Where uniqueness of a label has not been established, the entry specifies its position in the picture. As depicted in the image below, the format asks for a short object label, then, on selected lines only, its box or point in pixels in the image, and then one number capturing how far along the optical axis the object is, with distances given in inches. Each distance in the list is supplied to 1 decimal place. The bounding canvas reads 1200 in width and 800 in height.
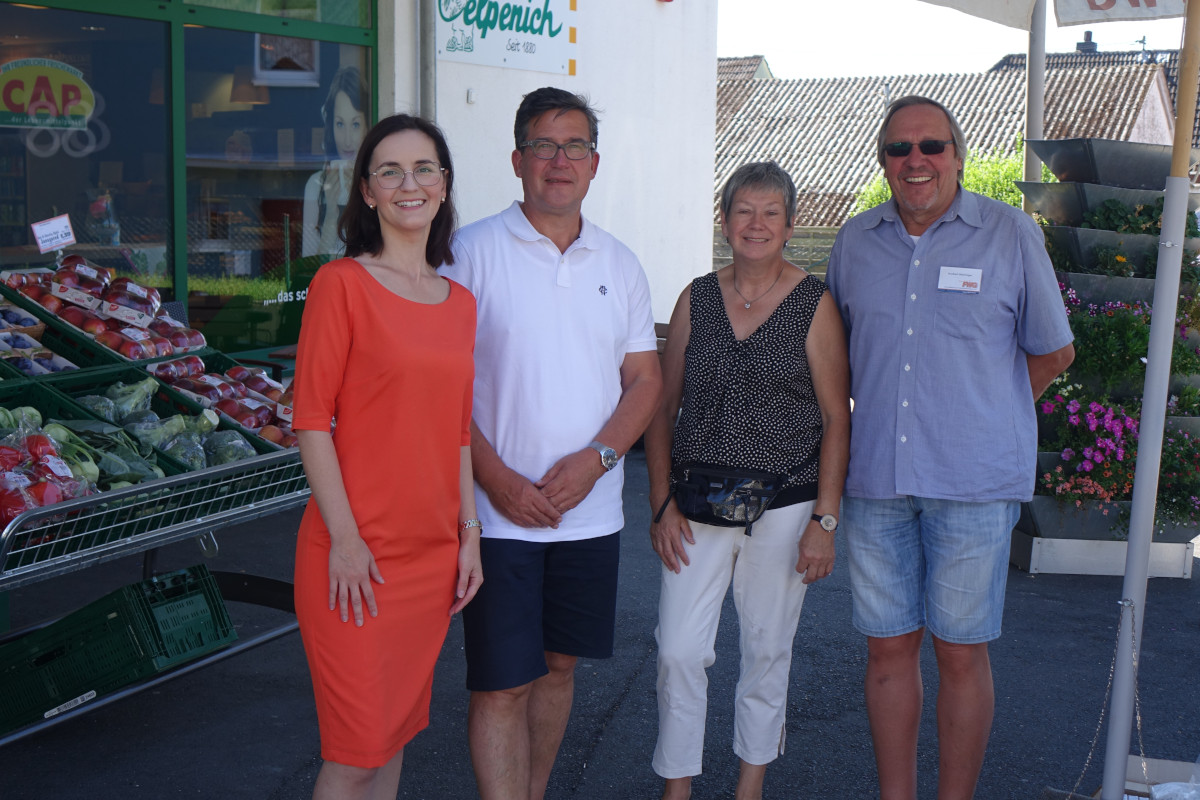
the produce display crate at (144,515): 108.0
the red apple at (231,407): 157.0
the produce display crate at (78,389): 133.2
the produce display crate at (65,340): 158.9
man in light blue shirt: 114.6
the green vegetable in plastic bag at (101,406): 142.3
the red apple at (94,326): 163.2
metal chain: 112.0
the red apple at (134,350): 160.2
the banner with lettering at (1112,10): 141.4
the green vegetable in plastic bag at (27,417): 132.6
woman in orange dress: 92.1
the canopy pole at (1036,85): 269.7
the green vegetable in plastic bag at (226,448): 139.6
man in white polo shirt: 109.0
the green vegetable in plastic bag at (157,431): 138.6
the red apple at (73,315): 164.9
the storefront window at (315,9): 256.4
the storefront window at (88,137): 218.8
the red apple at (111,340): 160.7
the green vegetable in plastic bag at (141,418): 143.3
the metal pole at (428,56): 283.6
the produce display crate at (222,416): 148.5
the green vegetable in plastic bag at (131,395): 147.5
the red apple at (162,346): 163.9
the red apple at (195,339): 173.3
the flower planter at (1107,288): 227.1
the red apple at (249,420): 156.3
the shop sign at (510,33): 291.7
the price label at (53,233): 188.4
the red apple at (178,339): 170.2
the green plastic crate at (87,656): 135.0
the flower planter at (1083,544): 229.3
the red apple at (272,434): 155.2
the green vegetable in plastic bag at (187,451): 135.5
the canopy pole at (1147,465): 110.8
